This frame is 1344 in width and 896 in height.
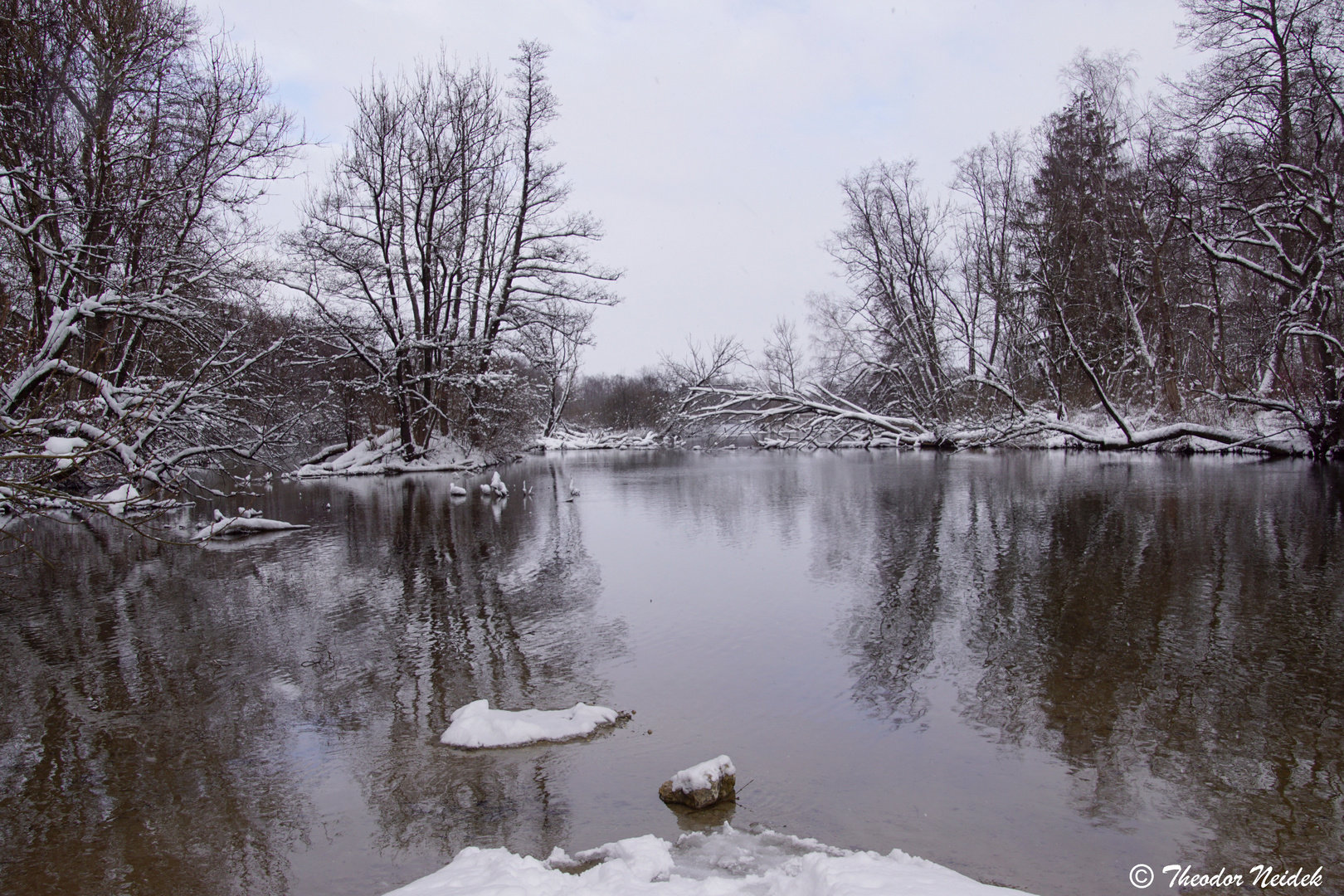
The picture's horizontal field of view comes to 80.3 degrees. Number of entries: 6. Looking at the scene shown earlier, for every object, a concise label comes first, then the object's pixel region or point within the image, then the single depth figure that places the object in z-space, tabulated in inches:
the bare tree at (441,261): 943.7
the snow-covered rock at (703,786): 143.9
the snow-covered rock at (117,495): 465.4
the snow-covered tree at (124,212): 344.5
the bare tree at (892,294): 1208.2
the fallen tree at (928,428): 752.3
